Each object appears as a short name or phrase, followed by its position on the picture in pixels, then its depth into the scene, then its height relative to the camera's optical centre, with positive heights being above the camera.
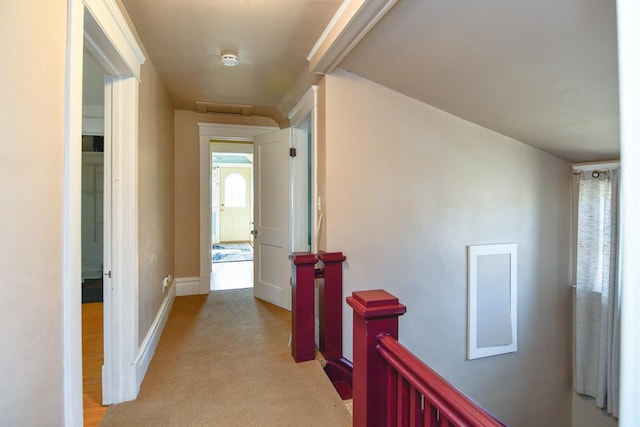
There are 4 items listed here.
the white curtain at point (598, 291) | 2.88 -0.72
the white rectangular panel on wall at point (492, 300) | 2.93 -0.83
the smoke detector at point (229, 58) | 2.42 +1.12
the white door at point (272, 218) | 3.67 -0.12
